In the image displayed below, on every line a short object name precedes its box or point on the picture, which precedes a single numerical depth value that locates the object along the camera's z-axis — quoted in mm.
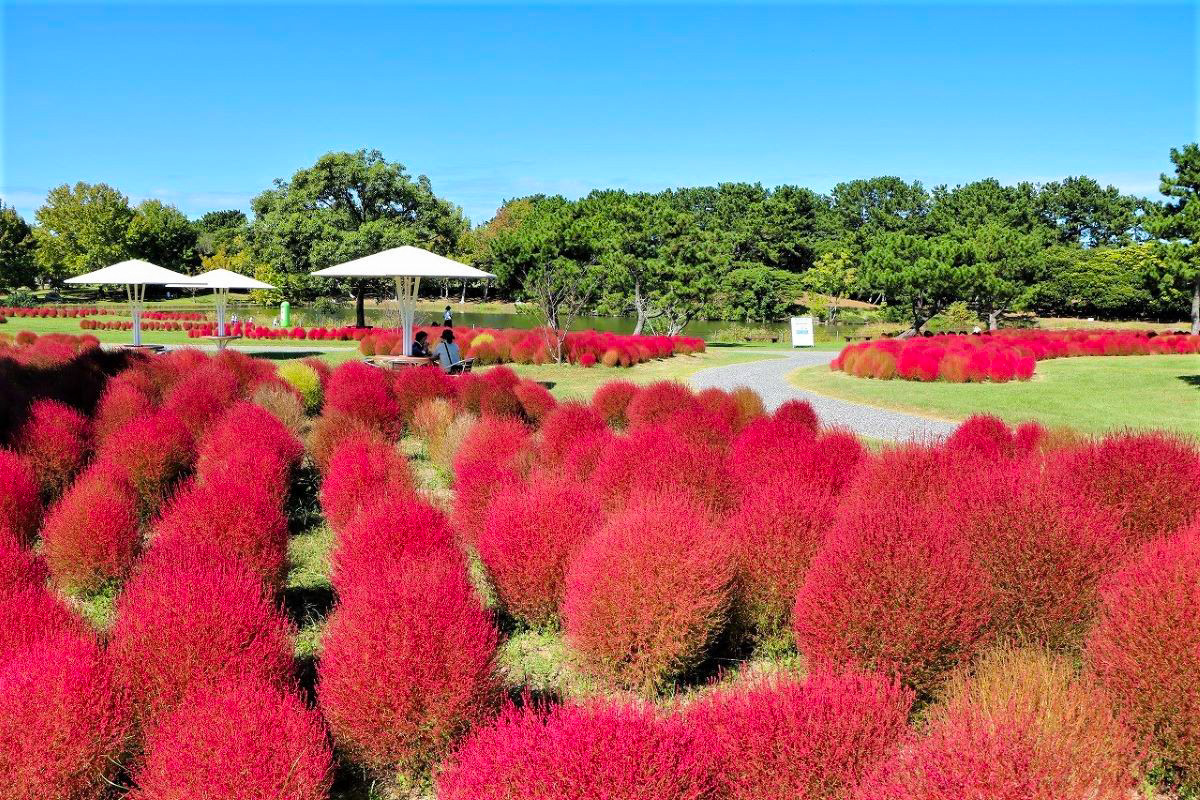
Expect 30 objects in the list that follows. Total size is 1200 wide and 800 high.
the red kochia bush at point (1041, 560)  4219
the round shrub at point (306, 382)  12875
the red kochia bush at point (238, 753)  2707
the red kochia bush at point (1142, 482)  5164
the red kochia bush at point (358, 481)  6477
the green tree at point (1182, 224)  26578
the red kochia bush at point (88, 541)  5703
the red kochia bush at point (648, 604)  4195
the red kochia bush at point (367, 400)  10374
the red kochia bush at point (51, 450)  7883
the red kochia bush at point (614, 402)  11867
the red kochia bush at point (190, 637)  3471
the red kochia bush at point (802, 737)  2768
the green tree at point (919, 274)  36750
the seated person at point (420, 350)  18395
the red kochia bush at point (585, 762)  2498
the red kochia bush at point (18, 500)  6070
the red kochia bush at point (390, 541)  4488
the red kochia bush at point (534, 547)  5113
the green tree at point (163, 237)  70000
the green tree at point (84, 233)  66562
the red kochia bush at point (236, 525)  5324
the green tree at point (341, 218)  41844
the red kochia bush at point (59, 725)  2910
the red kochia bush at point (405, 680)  3422
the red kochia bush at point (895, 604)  3826
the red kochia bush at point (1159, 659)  3299
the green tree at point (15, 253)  63719
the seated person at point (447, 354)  16516
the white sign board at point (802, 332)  35750
